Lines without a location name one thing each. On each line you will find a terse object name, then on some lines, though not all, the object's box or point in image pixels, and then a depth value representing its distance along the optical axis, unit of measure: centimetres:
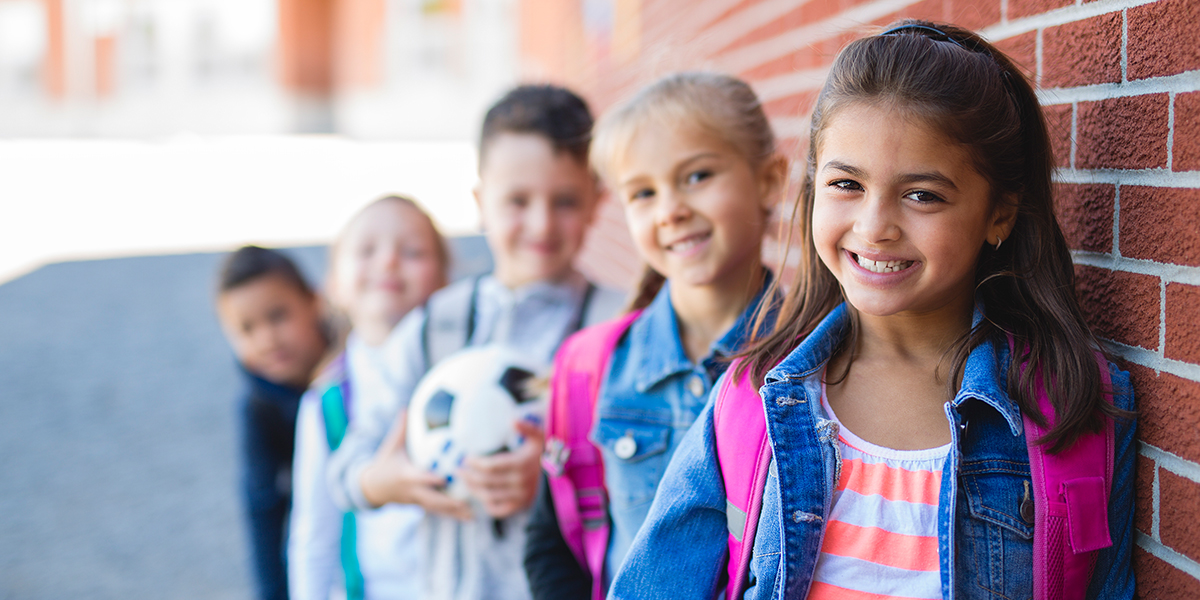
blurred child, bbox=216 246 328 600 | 305
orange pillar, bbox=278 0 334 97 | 2370
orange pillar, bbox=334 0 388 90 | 2306
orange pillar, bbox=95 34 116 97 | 2408
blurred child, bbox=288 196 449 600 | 242
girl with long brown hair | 120
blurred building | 2333
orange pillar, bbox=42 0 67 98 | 2297
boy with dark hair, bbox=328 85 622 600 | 226
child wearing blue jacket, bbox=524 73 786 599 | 175
